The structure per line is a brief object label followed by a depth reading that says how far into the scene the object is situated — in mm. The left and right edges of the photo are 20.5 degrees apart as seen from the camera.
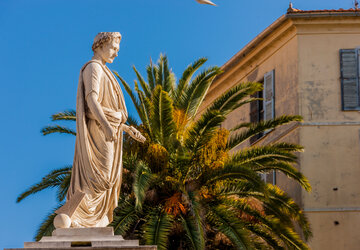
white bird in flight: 15164
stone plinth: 10500
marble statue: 11266
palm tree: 22781
